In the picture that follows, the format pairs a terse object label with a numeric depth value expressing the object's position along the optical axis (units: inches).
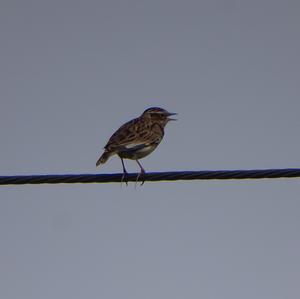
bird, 1029.8
